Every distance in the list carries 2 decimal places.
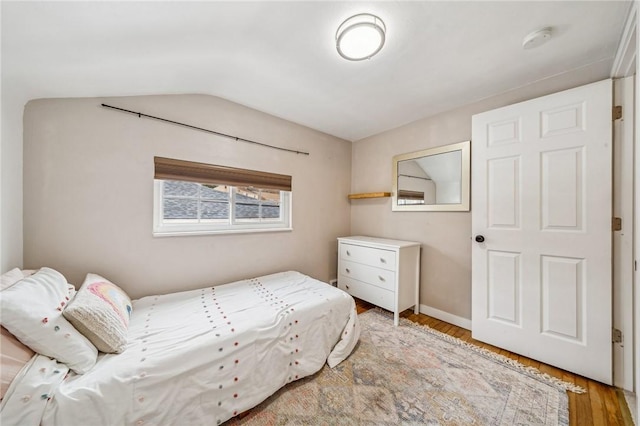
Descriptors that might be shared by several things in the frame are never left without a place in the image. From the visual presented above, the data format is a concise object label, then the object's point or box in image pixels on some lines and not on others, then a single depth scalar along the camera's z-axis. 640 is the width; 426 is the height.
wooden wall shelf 2.82
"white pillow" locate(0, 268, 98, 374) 0.90
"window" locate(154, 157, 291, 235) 1.95
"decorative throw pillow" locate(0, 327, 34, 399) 0.80
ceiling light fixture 1.25
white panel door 1.51
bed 0.89
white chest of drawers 2.29
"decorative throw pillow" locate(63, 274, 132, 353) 1.07
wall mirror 2.23
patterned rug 1.26
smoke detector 1.33
